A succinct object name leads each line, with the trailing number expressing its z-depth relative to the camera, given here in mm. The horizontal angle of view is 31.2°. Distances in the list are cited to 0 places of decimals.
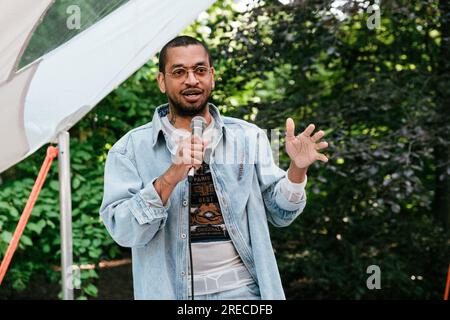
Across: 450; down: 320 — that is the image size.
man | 2412
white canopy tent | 2928
